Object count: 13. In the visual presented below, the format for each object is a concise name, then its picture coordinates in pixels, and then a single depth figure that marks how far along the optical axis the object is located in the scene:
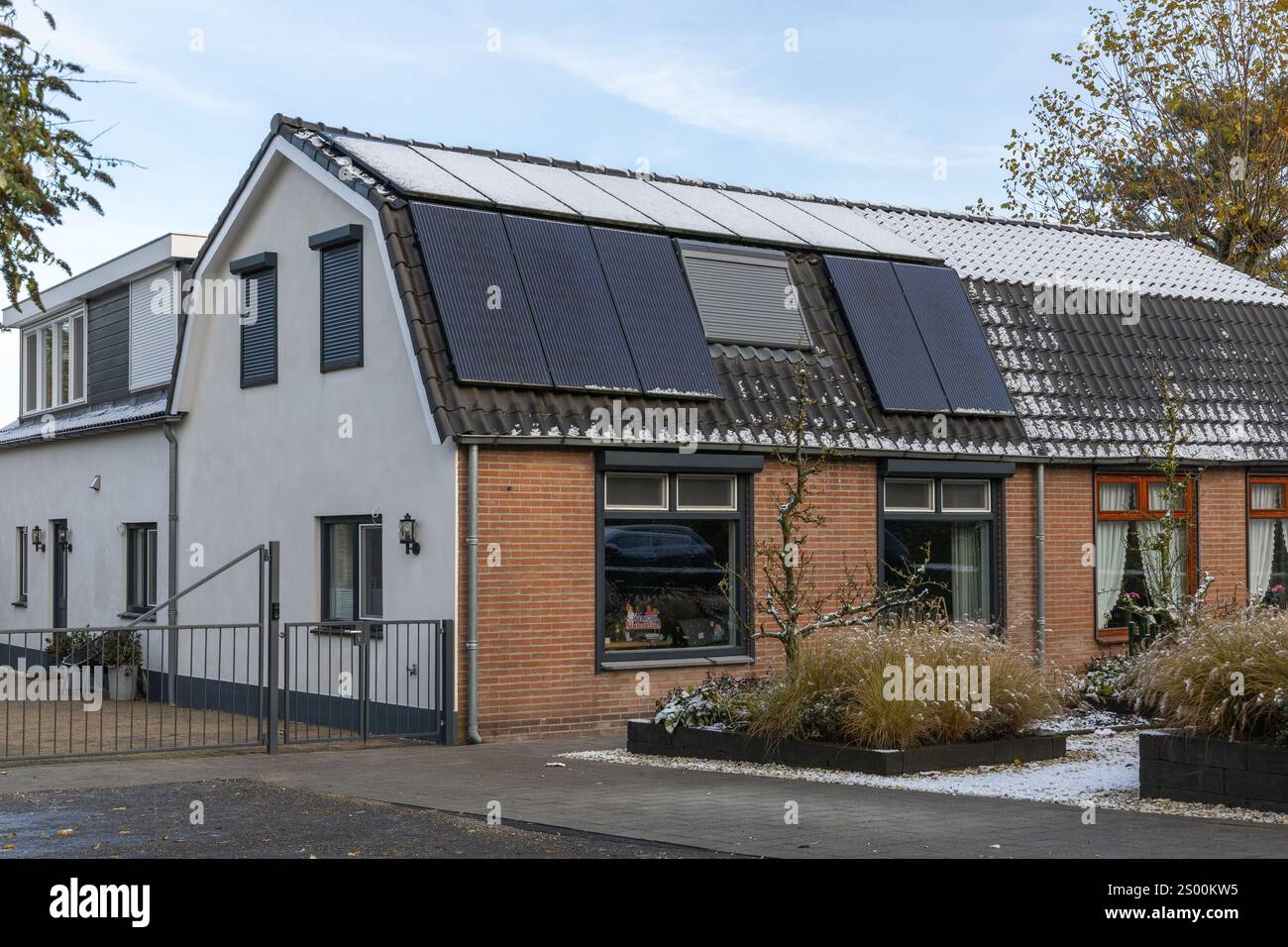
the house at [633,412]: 15.70
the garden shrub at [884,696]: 12.64
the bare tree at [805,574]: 15.87
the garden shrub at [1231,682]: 10.61
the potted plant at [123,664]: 21.50
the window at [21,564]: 26.94
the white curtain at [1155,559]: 20.41
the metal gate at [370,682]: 15.36
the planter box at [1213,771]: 10.40
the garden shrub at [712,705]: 13.82
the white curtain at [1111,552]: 20.28
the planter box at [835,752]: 12.45
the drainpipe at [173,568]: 20.70
